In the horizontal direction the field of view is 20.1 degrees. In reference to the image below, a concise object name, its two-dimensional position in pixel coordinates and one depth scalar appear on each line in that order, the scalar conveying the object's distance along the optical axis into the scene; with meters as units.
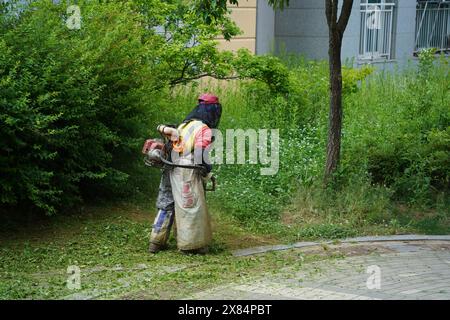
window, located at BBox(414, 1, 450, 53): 37.61
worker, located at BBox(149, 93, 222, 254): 13.19
